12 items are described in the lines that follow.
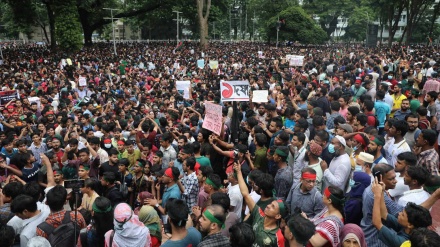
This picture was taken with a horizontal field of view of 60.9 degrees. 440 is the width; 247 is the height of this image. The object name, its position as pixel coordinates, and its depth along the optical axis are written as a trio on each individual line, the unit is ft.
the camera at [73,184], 11.72
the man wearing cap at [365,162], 13.35
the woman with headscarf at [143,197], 14.47
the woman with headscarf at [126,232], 11.15
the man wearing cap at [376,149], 15.30
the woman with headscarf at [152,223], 12.87
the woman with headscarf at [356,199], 12.36
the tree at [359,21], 180.96
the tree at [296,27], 144.05
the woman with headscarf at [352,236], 9.70
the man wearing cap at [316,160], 14.64
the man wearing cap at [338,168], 13.98
